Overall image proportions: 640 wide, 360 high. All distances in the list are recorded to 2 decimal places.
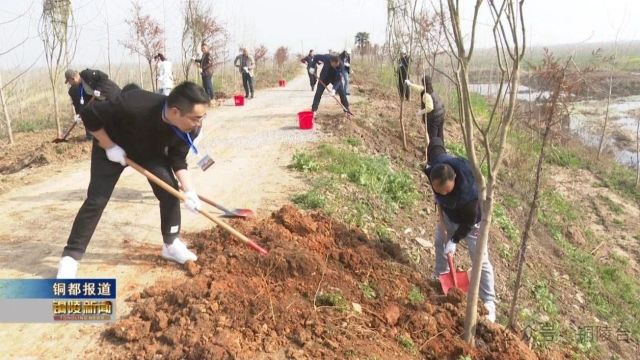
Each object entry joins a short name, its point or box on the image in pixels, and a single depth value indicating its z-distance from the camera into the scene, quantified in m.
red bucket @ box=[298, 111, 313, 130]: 8.57
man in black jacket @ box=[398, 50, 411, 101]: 7.93
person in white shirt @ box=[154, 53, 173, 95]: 9.49
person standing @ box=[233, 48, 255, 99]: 12.64
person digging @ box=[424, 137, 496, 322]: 3.53
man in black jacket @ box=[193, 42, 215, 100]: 11.37
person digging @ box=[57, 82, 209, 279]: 2.95
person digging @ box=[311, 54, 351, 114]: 9.09
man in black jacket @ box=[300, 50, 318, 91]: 11.18
